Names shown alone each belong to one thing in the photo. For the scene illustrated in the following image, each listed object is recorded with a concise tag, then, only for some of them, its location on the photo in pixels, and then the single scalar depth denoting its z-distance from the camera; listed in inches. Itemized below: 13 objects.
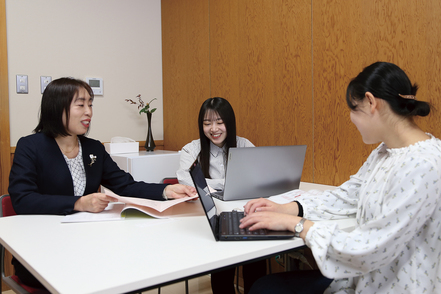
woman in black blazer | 59.0
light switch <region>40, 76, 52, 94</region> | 120.9
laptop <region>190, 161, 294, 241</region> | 42.9
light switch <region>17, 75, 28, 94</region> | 116.6
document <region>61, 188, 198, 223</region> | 53.7
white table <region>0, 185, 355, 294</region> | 33.1
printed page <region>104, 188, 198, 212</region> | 54.7
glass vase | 139.4
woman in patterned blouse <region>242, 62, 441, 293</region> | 36.8
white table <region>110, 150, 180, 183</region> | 120.2
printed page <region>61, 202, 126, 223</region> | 53.1
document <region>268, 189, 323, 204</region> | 62.7
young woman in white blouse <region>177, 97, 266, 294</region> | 93.5
